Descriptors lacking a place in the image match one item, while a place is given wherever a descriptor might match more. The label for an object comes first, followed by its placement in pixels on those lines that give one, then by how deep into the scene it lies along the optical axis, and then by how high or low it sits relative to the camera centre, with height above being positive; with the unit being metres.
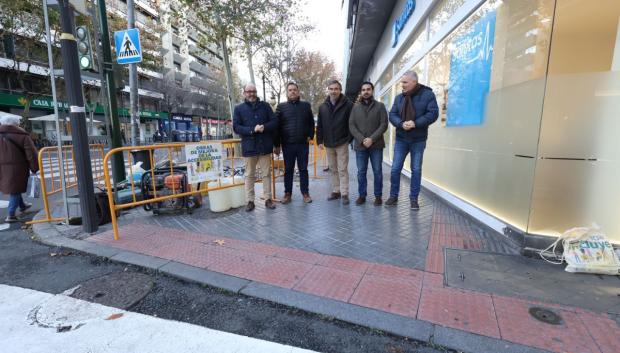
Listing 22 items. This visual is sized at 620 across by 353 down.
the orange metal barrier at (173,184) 4.08 -0.59
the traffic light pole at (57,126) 4.08 +0.15
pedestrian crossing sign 6.20 +1.76
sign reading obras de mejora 4.91 -0.39
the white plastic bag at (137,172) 5.92 -0.65
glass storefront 3.13 +0.25
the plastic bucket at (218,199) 5.21 -1.01
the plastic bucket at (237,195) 5.46 -0.99
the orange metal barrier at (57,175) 4.95 -0.89
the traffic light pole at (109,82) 6.04 +1.06
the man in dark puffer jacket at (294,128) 5.41 +0.16
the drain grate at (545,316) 2.30 -1.31
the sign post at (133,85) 9.23 +1.54
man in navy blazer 5.11 +0.15
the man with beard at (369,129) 5.17 +0.14
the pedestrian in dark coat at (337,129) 5.45 +0.14
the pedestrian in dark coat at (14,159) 5.12 -0.37
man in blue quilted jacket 4.73 +0.24
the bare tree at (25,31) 16.15 +6.08
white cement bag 3.00 -1.11
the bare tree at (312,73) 27.02 +5.99
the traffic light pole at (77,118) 4.01 +0.25
